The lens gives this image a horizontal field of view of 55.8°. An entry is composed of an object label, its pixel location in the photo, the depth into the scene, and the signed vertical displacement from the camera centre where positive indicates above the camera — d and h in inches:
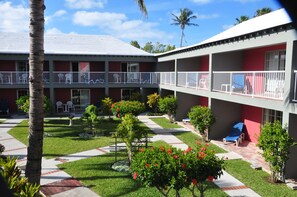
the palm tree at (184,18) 2498.8 +549.3
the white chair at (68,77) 1018.7 +3.7
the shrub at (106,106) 912.3 -88.3
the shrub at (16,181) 238.4 -97.7
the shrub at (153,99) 1020.5 -72.8
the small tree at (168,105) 862.5 -79.3
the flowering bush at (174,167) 260.5 -83.9
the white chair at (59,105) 1058.1 -100.1
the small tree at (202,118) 620.7 -86.2
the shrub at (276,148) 389.1 -95.4
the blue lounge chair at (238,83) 585.6 -7.0
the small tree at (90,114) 709.9 -92.3
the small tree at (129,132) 450.0 -86.2
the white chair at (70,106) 1083.2 -106.3
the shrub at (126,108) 687.1 -72.0
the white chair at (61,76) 1011.4 +8.8
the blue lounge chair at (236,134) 617.8 -124.5
